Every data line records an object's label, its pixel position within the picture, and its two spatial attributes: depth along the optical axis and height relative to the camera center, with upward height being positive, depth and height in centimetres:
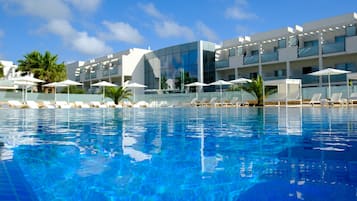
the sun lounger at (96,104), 2714 +26
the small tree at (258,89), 2550 +134
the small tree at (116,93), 3073 +129
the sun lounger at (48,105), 2400 +17
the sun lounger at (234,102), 2659 +38
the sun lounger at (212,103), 2768 +32
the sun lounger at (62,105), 2453 +17
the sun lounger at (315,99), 2228 +50
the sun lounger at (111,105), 2798 +18
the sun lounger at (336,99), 2073 +44
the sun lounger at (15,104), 2370 +25
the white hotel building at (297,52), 2703 +486
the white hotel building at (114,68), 4272 +522
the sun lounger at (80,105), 2623 +18
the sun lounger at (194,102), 2917 +43
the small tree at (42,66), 3391 +424
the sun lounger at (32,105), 2365 +17
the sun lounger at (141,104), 2919 +27
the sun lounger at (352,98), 2062 +52
